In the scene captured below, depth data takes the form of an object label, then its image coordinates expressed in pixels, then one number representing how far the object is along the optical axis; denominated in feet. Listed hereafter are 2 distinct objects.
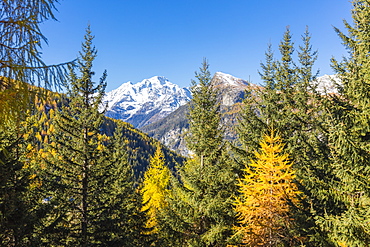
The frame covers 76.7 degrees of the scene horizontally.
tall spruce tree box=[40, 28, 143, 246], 43.28
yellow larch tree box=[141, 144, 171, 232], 88.12
